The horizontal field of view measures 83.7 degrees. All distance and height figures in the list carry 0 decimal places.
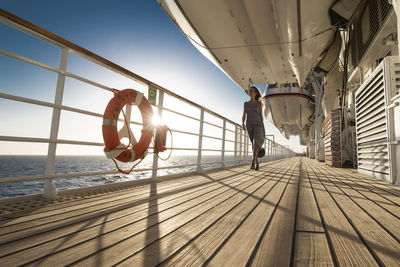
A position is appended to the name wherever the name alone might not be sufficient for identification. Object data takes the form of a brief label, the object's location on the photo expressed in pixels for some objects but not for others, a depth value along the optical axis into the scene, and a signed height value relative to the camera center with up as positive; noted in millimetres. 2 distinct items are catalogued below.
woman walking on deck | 2811 +423
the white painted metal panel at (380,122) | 1760 +355
